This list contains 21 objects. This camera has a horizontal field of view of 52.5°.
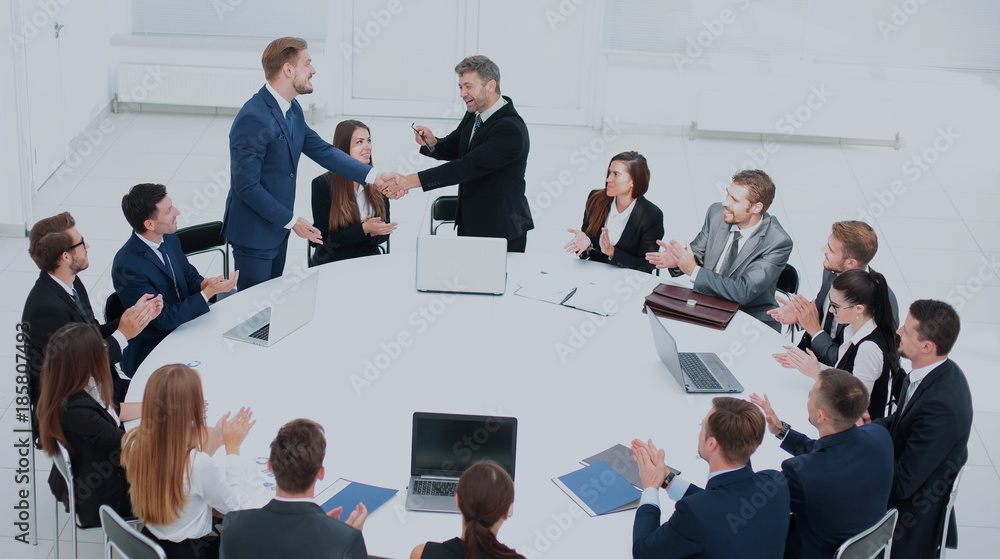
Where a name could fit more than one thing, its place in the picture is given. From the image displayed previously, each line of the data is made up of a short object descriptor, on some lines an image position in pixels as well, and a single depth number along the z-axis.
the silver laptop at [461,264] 4.77
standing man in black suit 5.35
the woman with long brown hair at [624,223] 5.24
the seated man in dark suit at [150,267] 4.38
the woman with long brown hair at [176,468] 3.11
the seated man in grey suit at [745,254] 4.83
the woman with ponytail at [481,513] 2.70
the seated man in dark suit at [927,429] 3.50
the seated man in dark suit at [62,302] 3.94
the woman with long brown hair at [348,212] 5.48
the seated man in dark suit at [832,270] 4.34
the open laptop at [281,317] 4.21
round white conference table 3.29
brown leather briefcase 4.62
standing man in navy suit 4.91
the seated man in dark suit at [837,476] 3.22
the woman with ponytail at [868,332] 3.94
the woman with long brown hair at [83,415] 3.36
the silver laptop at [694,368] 3.98
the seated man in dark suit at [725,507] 2.93
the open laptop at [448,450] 3.26
